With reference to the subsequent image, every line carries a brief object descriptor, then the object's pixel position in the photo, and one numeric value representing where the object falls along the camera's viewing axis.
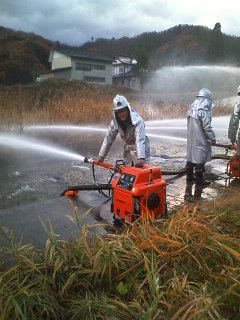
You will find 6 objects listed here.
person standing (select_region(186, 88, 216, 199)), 5.95
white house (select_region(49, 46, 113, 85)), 45.75
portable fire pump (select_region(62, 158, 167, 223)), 3.71
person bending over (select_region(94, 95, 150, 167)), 4.51
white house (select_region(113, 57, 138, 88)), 57.09
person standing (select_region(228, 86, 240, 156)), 6.17
